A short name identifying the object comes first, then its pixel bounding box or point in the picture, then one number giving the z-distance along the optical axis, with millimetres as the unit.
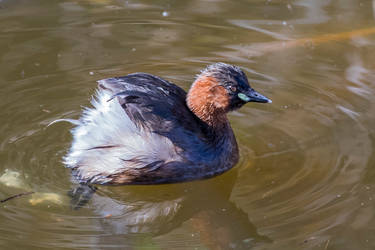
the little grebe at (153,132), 10070
